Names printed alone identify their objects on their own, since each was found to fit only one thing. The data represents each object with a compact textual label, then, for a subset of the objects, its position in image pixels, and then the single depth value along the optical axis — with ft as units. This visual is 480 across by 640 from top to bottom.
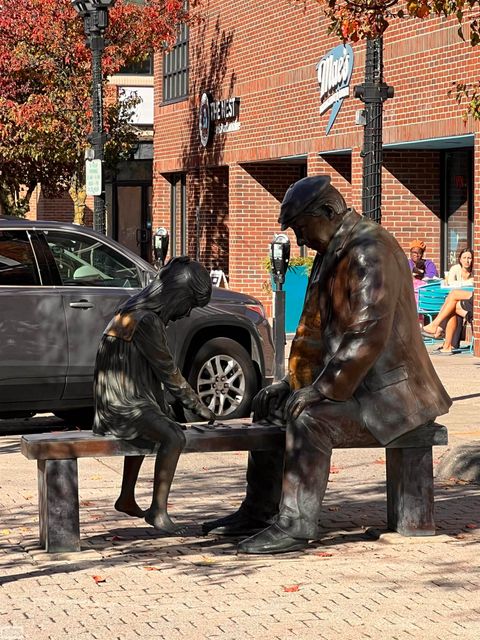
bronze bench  25.77
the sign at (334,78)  74.79
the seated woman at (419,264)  70.64
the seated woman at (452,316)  63.93
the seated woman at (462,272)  65.67
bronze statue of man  25.30
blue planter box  74.18
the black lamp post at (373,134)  43.14
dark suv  40.04
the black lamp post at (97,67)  66.18
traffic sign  66.33
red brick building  68.59
